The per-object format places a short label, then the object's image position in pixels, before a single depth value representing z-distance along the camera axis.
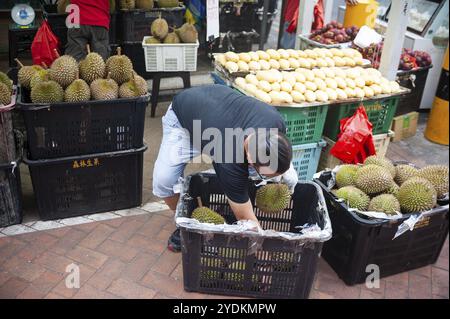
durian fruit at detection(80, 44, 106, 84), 3.25
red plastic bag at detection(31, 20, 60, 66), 4.52
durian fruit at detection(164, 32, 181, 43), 5.00
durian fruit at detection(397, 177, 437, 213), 2.82
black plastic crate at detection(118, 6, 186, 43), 5.65
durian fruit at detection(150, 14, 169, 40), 5.01
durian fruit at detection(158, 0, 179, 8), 5.79
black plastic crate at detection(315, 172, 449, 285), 2.78
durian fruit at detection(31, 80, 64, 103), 3.00
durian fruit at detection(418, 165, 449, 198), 3.00
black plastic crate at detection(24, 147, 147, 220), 3.27
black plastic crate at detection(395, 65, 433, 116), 5.05
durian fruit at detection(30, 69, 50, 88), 3.11
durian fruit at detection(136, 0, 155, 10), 5.67
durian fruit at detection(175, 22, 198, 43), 5.00
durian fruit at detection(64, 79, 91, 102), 3.07
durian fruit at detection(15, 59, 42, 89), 3.21
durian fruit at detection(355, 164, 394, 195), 2.95
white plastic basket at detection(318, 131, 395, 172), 4.04
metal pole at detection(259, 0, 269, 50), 5.23
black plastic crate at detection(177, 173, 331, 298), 2.58
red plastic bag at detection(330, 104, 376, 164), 3.63
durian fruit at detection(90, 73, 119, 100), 3.13
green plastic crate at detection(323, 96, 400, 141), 3.93
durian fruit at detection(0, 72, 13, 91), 3.16
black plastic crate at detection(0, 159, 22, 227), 3.17
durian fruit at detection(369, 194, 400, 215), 2.79
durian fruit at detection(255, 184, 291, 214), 2.83
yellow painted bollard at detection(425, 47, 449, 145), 5.10
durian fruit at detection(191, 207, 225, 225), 2.69
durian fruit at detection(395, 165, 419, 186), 3.13
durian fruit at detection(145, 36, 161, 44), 5.01
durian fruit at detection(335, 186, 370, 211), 2.87
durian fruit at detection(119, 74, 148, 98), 3.23
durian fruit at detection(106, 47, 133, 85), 3.32
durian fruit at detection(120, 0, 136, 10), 5.57
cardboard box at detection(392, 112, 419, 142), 5.21
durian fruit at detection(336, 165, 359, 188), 3.10
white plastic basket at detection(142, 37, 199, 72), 4.96
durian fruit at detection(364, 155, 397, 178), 3.16
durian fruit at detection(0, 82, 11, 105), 2.96
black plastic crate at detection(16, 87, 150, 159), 3.07
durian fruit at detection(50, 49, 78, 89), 3.12
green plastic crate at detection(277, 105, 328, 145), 3.66
